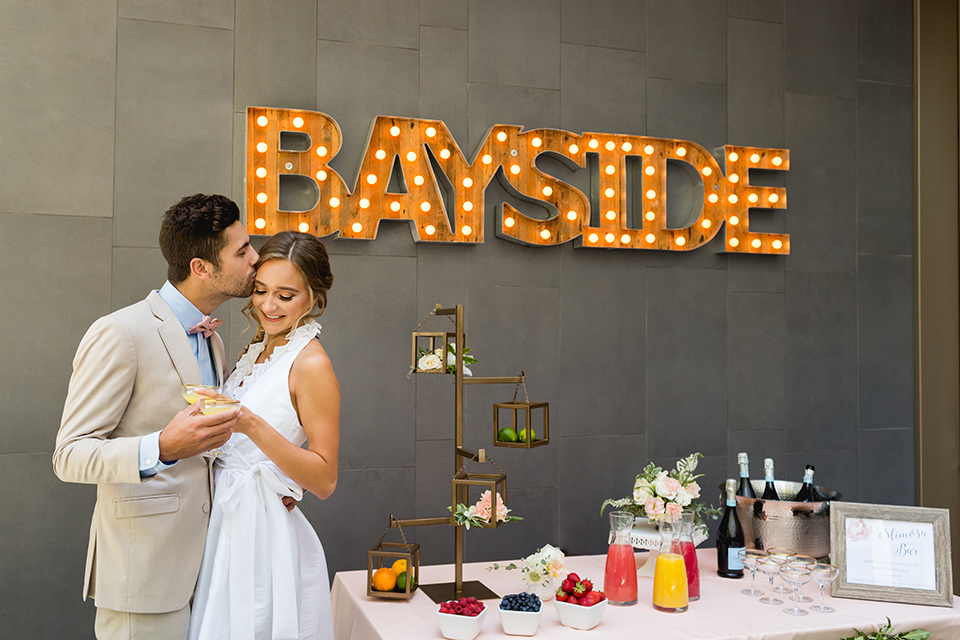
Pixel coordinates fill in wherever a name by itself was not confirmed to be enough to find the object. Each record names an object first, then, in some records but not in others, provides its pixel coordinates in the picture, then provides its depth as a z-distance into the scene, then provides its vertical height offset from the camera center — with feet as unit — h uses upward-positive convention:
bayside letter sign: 9.08 +2.12
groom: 4.95 -0.72
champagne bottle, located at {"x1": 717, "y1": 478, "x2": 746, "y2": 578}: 7.24 -1.99
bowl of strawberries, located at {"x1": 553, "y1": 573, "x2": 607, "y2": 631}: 5.86 -2.12
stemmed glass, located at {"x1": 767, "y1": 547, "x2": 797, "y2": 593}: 6.69 -1.97
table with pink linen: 5.90 -2.34
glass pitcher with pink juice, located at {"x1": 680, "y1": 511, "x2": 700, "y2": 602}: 6.62 -1.95
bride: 5.39 -1.02
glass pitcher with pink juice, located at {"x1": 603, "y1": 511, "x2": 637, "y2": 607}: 6.45 -2.02
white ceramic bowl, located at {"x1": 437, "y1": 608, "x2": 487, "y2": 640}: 5.63 -2.21
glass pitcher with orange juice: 6.26 -2.08
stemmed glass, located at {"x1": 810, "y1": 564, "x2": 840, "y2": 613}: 6.28 -1.99
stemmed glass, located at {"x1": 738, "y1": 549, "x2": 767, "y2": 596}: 6.70 -2.03
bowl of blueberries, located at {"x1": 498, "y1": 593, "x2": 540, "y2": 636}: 5.71 -2.15
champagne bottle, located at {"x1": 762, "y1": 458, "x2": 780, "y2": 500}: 7.72 -1.59
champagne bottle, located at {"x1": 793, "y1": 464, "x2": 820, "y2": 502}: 7.57 -1.57
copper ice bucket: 7.15 -1.80
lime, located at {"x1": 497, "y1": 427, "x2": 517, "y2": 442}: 6.63 -0.86
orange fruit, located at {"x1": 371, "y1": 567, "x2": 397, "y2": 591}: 6.46 -2.12
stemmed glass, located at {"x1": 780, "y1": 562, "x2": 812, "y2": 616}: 6.30 -2.01
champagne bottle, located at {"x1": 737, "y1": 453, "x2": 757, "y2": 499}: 7.51 -1.51
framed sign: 6.63 -1.94
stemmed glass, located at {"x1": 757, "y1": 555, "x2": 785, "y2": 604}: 6.49 -1.99
